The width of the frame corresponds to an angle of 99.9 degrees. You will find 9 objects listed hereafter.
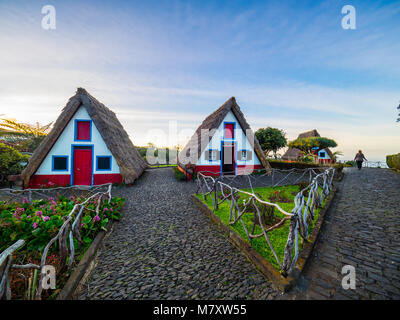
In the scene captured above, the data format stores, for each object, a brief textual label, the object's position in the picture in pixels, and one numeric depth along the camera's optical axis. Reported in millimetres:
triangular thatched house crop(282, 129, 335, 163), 33050
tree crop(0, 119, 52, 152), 17734
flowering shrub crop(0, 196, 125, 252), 3775
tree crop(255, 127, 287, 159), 22609
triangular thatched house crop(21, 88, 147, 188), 10508
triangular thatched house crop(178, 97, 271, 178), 13805
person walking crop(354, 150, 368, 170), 17109
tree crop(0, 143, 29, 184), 10691
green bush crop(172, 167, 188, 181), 13281
